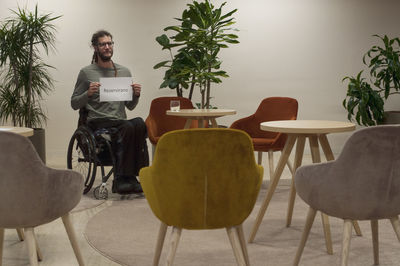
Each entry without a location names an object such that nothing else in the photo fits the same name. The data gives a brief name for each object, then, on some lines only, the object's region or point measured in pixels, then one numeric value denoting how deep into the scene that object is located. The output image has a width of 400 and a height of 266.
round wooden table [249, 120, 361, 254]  3.21
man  4.69
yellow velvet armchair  2.28
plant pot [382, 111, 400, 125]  6.74
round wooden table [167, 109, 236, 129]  4.62
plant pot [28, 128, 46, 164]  5.81
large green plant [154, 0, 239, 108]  5.69
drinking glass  4.73
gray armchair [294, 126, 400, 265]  2.40
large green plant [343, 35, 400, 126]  6.47
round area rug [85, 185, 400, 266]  3.09
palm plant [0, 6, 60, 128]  5.79
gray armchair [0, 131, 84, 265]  2.34
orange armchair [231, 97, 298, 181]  4.77
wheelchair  4.50
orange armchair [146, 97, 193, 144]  5.24
